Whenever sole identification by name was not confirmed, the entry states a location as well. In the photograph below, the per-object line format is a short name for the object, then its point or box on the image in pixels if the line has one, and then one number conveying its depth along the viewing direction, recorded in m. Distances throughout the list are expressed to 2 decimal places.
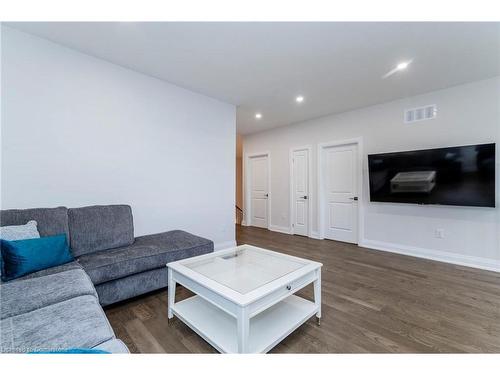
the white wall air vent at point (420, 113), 3.28
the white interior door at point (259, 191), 5.66
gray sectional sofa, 0.96
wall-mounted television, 2.80
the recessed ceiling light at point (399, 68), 2.53
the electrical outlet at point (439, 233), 3.19
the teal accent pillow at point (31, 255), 1.56
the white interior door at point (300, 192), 4.79
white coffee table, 1.35
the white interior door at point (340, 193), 4.11
